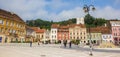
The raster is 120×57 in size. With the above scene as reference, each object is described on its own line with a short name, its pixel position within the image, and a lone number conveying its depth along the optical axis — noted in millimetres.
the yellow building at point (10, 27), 25247
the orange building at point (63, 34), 38272
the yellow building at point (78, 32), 37828
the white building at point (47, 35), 39260
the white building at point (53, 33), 38445
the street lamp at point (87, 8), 8846
